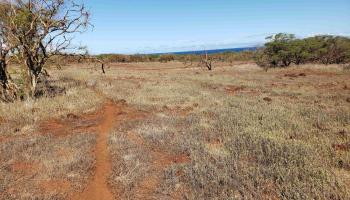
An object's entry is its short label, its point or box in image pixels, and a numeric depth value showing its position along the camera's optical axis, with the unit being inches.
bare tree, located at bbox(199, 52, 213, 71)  1715.4
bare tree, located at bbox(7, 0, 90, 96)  705.6
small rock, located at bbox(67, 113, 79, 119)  556.3
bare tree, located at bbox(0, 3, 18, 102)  689.0
